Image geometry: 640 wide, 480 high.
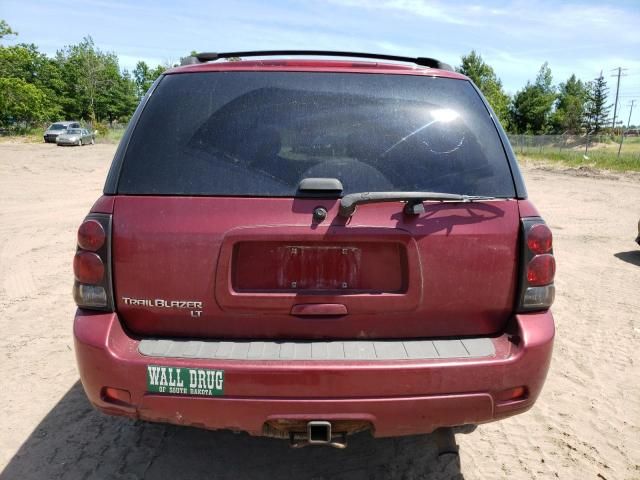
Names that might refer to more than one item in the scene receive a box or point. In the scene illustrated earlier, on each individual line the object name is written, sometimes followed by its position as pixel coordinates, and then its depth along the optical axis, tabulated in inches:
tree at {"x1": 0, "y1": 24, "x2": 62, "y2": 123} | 1828.2
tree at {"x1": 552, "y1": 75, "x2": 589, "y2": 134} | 3088.1
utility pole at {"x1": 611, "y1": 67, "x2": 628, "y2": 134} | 2793.8
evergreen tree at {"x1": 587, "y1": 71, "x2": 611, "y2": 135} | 3351.4
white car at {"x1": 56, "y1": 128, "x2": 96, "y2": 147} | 1455.5
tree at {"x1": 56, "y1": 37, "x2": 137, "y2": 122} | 2559.1
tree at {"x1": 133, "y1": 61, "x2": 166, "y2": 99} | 3476.4
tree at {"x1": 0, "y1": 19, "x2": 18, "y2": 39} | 1729.8
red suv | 81.0
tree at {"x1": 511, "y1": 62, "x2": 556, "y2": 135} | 2901.1
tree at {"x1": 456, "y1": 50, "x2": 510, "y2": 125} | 2341.2
